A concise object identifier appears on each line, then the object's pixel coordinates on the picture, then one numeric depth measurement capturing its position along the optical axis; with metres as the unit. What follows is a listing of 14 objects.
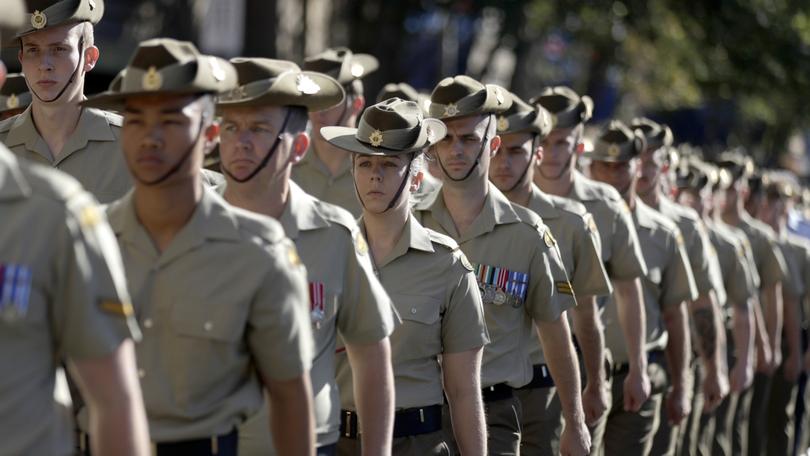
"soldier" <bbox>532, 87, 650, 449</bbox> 19.42
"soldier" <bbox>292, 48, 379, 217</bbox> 18.58
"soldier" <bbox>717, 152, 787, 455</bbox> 28.27
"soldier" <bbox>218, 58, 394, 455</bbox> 11.72
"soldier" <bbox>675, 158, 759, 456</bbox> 25.34
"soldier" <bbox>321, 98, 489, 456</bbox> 13.92
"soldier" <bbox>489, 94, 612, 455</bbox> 17.67
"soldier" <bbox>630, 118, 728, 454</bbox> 22.93
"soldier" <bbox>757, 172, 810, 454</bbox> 29.52
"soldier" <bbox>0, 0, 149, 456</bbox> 8.40
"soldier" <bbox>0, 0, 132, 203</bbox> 14.13
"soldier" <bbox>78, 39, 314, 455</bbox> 9.85
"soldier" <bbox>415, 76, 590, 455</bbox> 16.05
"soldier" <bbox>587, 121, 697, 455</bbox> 20.87
